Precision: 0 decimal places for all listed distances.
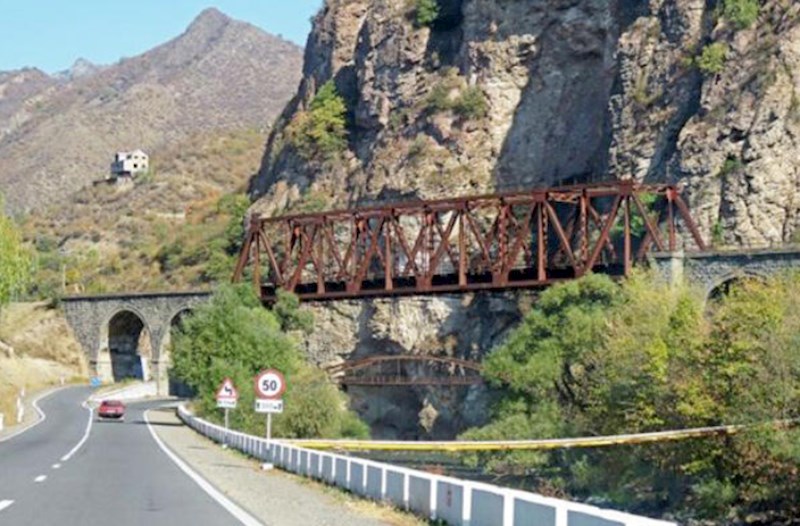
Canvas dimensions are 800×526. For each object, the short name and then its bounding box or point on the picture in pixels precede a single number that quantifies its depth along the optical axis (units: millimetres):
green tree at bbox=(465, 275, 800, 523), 34219
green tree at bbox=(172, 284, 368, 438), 62719
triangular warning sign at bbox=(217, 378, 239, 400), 51219
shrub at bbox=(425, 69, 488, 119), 110875
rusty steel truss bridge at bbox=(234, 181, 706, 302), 79062
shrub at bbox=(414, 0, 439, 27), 121125
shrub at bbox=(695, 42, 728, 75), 87312
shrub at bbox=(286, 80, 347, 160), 121000
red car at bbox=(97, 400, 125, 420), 78375
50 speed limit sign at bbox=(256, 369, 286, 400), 40344
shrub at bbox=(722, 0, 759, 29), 88062
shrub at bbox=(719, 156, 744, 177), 82562
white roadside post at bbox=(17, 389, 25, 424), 74100
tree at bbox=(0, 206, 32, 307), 109250
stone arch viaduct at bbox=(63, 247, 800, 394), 122375
